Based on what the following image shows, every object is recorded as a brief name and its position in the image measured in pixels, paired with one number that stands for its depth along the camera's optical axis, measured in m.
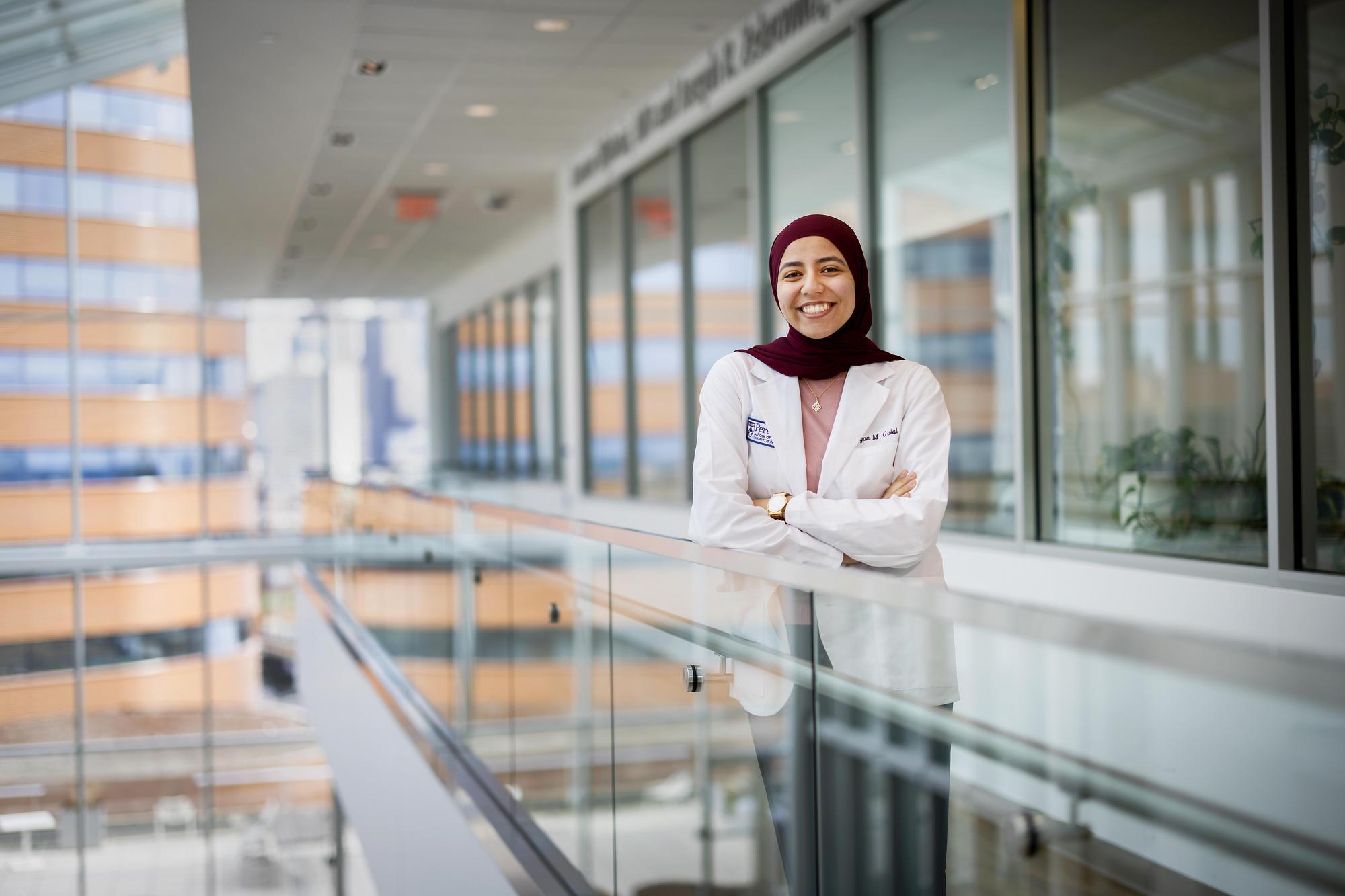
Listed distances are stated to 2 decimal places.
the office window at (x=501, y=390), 18.44
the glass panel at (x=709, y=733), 2.28
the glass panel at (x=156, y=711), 15.53
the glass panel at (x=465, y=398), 20.72
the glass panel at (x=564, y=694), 3.66
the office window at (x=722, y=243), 8.23
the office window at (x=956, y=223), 5.79
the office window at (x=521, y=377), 17.37
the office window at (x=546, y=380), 16.17
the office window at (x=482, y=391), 19.64
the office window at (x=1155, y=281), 4.85
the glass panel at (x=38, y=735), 15.18
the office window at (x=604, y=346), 10.74
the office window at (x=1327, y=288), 3.89
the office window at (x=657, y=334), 9.45
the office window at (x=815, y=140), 6.84
